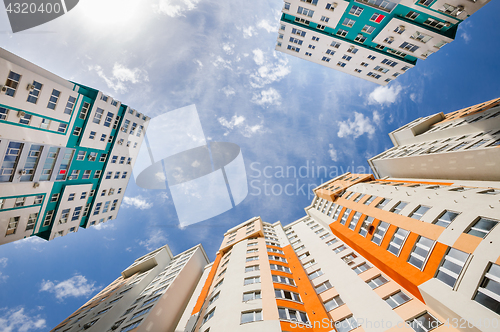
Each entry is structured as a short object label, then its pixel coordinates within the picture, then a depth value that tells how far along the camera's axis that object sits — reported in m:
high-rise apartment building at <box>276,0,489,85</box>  23.36
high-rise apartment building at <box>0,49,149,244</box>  19.69
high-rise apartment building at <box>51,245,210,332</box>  23.59
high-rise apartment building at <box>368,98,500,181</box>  22.15
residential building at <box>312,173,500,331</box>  11.52
